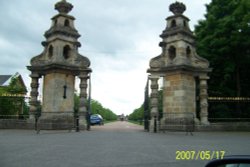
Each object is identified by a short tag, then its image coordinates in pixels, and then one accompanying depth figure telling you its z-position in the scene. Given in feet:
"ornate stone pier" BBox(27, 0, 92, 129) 67.15
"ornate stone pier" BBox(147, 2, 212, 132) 65.36
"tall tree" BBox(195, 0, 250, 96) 77.20
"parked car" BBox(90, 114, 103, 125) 132.16
